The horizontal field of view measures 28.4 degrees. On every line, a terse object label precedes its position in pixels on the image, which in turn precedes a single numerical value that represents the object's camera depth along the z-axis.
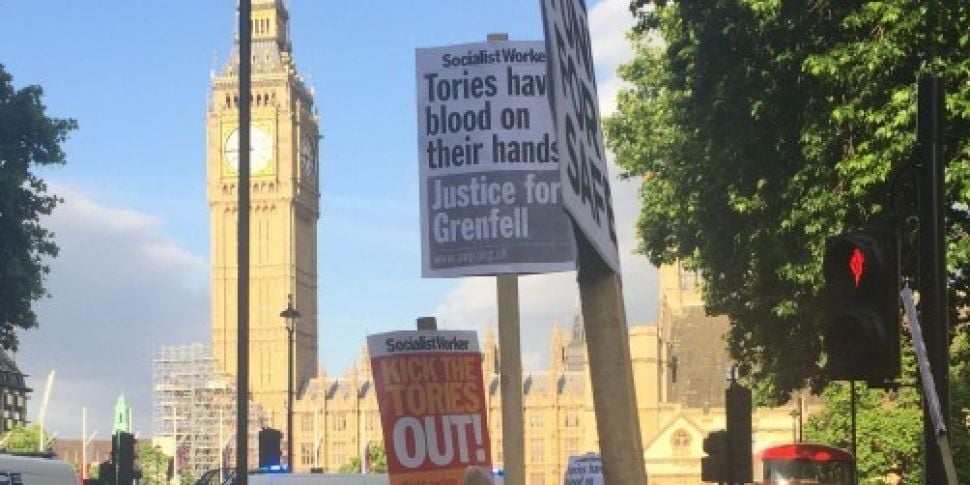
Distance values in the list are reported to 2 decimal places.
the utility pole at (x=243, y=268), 16.47
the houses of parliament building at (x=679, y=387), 151.75
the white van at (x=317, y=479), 25.39
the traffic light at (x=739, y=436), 16.25
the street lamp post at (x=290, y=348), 50.06
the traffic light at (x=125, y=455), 29.05
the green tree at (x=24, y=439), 132.56
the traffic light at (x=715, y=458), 16.92
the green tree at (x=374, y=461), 166.50
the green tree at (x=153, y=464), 168.00
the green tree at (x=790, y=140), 25.59
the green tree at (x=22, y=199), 44.38
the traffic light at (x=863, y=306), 7.16
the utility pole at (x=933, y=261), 7.74
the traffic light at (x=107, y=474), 31.53
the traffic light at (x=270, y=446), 31.39
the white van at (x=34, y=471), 24.83
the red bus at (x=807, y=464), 51.56
